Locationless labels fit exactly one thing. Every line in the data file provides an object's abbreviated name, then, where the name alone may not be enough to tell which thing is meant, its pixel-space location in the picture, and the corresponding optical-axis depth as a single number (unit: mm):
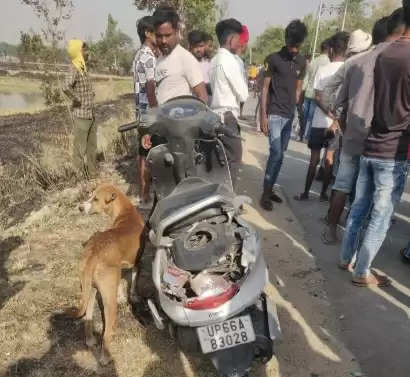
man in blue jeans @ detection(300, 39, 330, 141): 6957
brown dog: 2582
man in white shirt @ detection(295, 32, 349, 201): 4992
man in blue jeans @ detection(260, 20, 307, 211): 4637
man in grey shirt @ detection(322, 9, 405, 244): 3454
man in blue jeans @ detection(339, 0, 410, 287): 2854
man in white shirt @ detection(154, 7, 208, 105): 3779
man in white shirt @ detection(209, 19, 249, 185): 4355
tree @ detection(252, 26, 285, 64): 63612
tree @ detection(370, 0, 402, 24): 52366
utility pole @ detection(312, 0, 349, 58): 33191
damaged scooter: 2033
